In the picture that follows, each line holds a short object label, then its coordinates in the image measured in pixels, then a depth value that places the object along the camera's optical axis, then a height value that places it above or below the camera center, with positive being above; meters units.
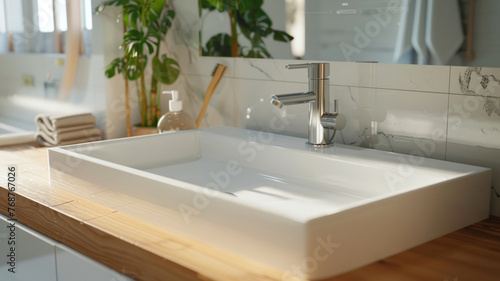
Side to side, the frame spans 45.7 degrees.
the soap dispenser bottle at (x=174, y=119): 1.77 -0.18
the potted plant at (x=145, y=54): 1.95 +0.02
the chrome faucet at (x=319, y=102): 1.41 -0.10
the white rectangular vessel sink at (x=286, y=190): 0.93 -0.27
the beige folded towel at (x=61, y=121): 1.99 -0.21
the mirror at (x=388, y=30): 1.08 +0.05
